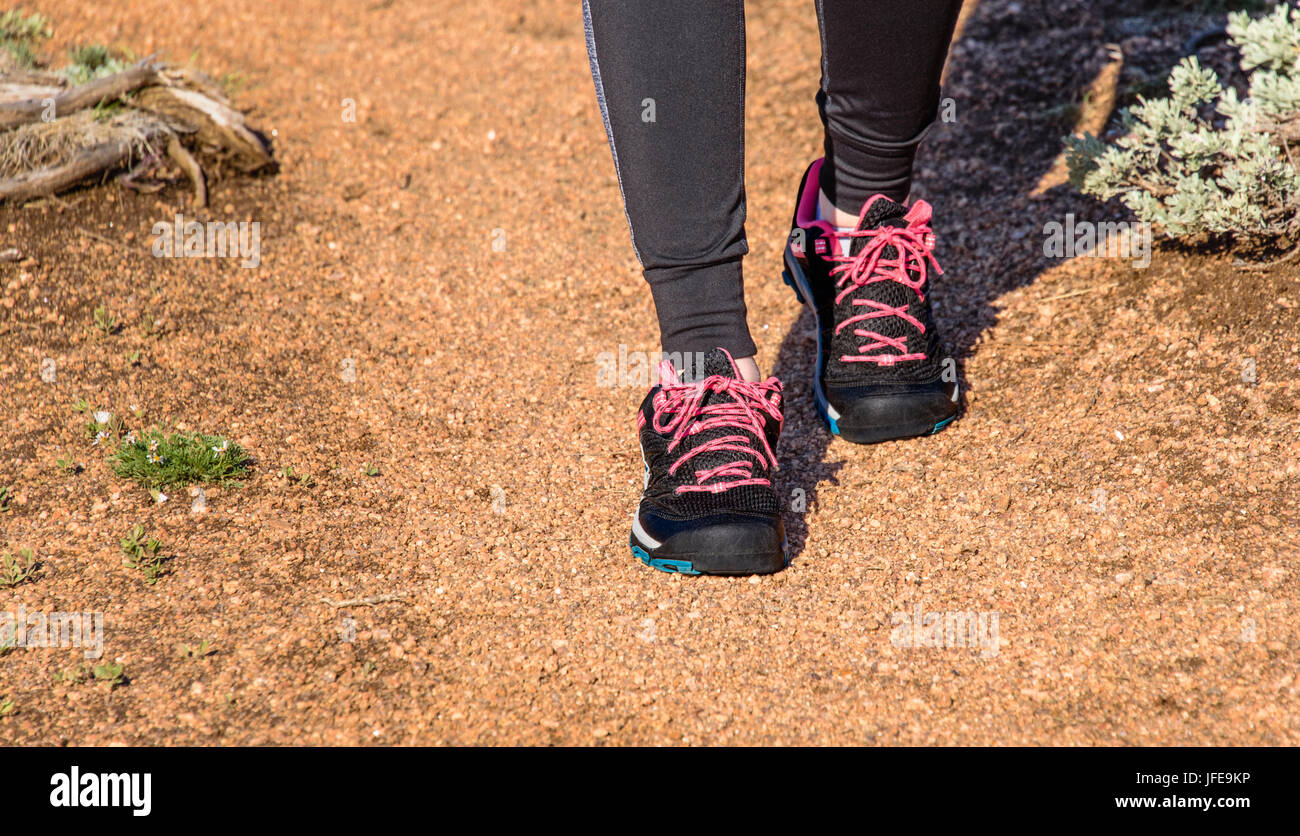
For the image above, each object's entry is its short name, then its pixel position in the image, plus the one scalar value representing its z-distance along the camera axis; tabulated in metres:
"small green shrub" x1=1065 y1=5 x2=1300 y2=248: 2.79
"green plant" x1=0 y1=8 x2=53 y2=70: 4.22
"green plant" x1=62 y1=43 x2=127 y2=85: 3.87
